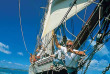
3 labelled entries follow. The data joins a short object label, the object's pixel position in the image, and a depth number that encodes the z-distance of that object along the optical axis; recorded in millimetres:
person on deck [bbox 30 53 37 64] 6024
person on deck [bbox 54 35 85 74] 3032
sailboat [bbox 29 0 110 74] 2680
